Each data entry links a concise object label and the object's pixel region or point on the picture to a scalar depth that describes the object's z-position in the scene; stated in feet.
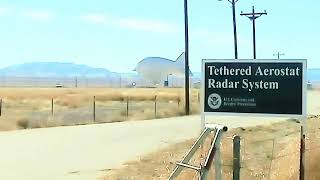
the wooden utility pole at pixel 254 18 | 185.68
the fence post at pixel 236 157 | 26.71
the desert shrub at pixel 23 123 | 92.91
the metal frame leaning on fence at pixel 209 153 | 25.40
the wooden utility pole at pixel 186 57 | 130.73
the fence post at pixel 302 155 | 27.50
